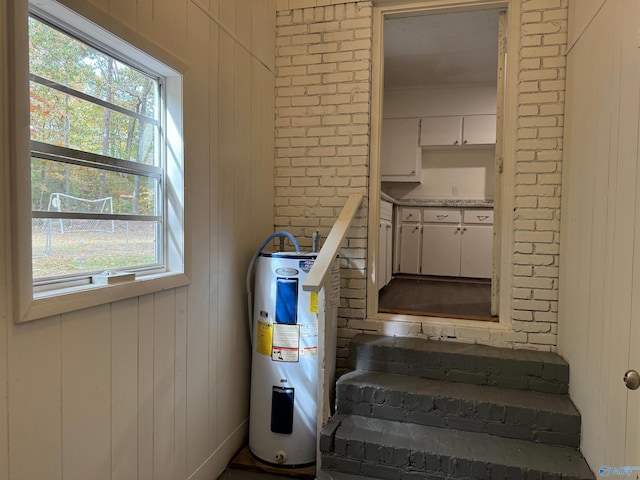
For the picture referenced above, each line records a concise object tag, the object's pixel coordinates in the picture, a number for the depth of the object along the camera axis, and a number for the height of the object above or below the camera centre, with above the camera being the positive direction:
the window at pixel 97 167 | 1.19 +0.19
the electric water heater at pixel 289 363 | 2.15 -0.79
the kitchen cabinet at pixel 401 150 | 5.09 +0.97
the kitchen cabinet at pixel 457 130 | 4.86 +1.20
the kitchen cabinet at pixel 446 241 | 4.84 -0.21
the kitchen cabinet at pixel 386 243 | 3.73 -0.20
